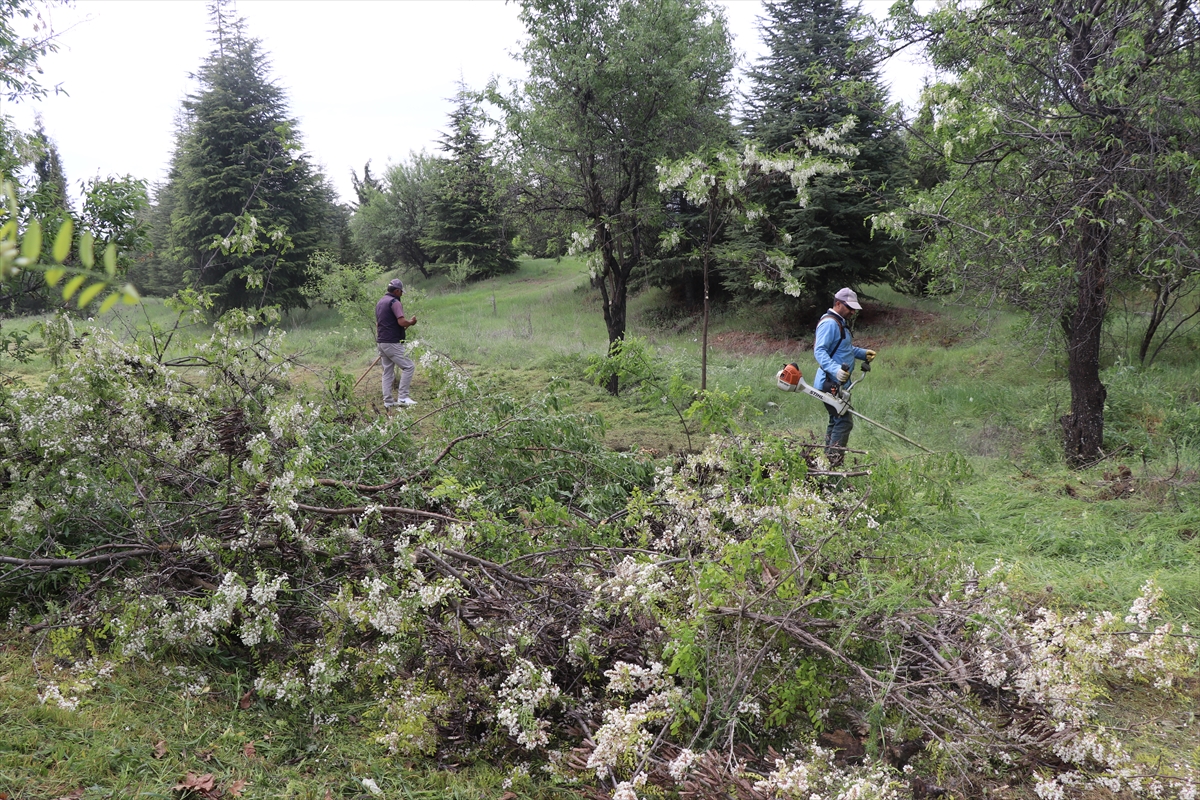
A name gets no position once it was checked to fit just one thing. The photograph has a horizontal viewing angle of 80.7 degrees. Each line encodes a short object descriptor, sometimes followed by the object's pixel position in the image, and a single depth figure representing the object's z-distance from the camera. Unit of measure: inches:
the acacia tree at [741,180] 356.2
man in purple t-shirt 354.9
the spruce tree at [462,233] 1190.3
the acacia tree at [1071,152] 236.7
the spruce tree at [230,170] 854.5
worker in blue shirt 251.0
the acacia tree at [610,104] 382.0
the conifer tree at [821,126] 660.7
